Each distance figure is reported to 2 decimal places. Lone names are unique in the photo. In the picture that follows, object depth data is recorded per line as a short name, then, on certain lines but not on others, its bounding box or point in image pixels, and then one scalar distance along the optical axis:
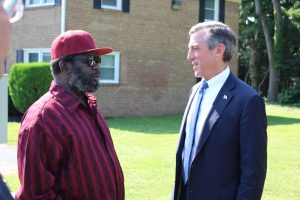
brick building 19.64
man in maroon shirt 3.23
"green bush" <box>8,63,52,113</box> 17.66
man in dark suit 3.67
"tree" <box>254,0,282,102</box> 34.06
